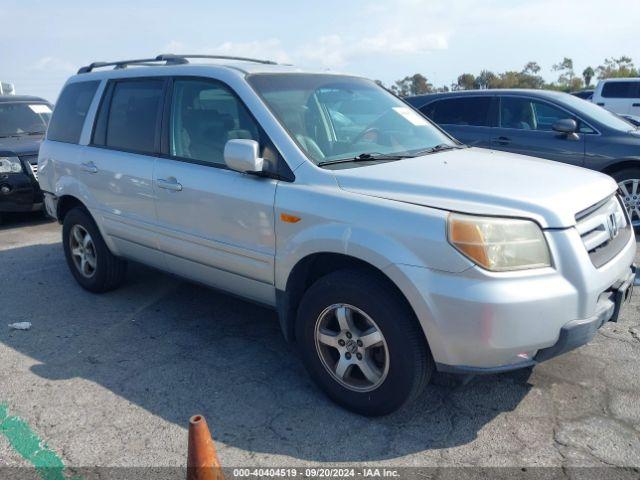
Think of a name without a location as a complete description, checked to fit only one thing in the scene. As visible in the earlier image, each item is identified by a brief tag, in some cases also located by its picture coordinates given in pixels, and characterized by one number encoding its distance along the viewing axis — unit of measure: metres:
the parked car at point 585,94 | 21.31
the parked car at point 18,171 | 7.95
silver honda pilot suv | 2.73
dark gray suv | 6.88
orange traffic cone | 2.29
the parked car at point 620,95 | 16.06
